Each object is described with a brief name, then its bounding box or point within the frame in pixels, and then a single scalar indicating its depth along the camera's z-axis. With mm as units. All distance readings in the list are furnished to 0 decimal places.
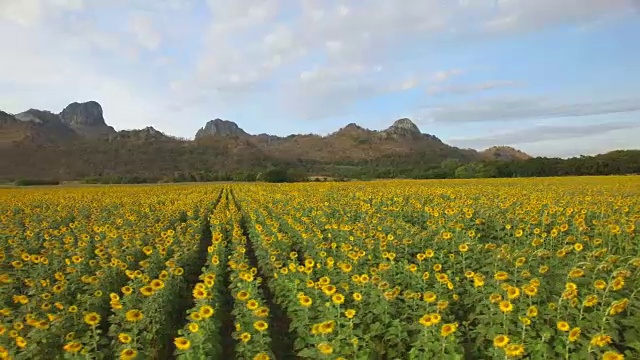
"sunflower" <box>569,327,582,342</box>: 3812
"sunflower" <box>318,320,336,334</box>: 4126
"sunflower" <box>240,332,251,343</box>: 4566
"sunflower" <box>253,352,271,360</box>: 3816
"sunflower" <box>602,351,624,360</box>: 3453
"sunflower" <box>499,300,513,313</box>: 4398
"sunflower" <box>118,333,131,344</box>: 4533
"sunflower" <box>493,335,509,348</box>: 3837
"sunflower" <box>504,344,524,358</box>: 3639
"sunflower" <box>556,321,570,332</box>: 4068
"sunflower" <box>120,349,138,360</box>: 4000
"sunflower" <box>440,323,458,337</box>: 4109
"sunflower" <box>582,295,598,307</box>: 4349
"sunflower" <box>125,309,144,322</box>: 4590
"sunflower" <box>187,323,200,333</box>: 4305
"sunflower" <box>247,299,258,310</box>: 5043
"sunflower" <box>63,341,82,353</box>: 4086
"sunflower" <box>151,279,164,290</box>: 5441
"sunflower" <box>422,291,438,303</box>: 4844
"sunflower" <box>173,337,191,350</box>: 3971
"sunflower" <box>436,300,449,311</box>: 4876
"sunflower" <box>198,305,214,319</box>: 4680
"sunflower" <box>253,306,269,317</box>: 4781
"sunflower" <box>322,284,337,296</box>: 5111
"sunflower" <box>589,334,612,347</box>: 3671
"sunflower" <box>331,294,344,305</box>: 4820
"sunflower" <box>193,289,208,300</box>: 5180
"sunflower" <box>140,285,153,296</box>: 5244
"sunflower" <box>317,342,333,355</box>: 3838
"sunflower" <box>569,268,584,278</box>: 4907
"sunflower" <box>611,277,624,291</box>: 4574
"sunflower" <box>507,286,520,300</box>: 4500
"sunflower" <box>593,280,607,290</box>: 4554
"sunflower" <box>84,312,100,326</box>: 4539
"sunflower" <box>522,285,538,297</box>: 4664
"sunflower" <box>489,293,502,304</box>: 4713
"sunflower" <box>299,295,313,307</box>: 5093
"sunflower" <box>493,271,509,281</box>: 5068
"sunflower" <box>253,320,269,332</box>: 4492
